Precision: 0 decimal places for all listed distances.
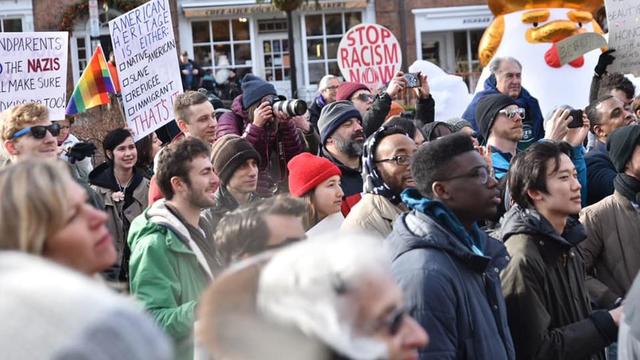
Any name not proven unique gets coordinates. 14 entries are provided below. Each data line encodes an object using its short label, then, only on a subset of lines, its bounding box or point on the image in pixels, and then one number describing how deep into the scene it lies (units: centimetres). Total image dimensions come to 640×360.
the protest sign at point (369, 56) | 1088
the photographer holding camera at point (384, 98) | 692
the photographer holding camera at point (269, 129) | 612
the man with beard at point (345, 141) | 557
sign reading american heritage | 719
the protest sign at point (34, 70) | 709
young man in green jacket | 371
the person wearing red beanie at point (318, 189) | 473
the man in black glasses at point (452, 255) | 332
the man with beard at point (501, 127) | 597
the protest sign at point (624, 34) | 805
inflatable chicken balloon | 1073
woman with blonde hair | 182
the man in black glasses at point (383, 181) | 429
